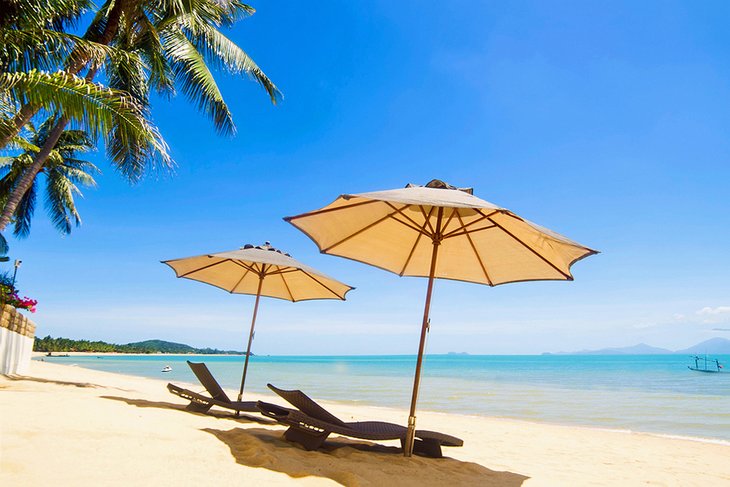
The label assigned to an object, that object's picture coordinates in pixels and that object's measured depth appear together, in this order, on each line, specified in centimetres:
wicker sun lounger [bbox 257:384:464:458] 390
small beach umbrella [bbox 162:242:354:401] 596
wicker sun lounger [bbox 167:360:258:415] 575
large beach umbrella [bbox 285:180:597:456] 392
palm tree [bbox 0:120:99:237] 1755
